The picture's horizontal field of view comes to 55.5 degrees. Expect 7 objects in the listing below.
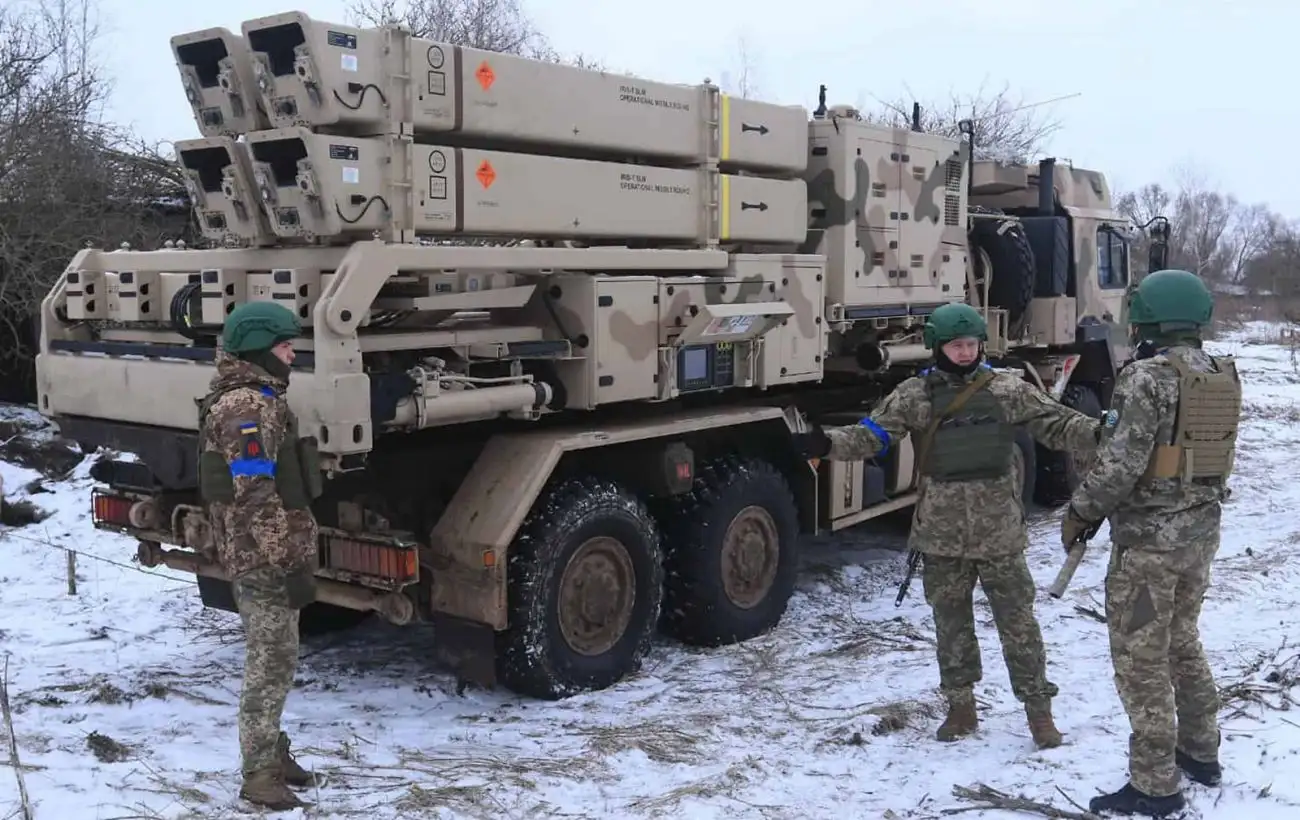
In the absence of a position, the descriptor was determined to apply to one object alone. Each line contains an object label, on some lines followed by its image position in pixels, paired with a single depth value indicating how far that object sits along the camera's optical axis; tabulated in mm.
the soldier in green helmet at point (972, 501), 4766
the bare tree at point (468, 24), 20531
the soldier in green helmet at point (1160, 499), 4090
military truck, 4980
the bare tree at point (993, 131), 24984
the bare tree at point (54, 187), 12031
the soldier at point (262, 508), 4168
